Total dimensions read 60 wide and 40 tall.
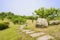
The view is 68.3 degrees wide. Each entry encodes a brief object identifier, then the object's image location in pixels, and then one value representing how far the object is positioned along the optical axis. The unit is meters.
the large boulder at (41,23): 3.60
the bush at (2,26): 4.37
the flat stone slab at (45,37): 2.05
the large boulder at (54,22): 3.93
